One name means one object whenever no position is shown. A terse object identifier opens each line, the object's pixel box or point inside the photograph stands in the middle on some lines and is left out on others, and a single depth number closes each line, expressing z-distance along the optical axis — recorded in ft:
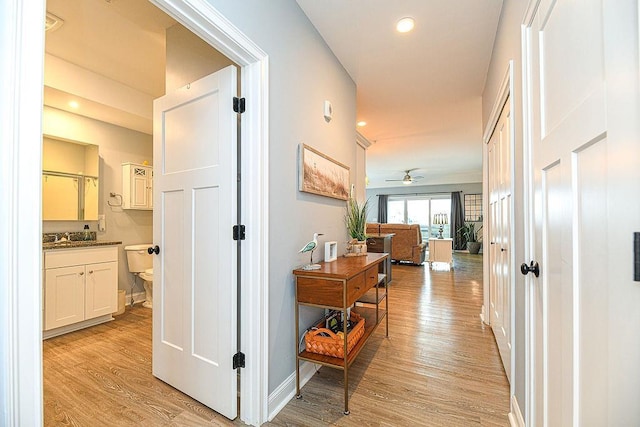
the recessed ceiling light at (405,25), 6.78
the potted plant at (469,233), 31.17
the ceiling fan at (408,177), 27.40
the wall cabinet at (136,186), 11.91
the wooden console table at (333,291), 5.38
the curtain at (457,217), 32.50
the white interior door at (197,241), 5.19
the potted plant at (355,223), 8.90
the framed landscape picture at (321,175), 6.30
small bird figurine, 5.79
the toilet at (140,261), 11.76
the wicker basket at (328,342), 5.72
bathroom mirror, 9.99
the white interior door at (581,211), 1.90
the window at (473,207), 32.01
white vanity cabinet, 8.72
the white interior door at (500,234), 6.29
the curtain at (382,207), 36.54
